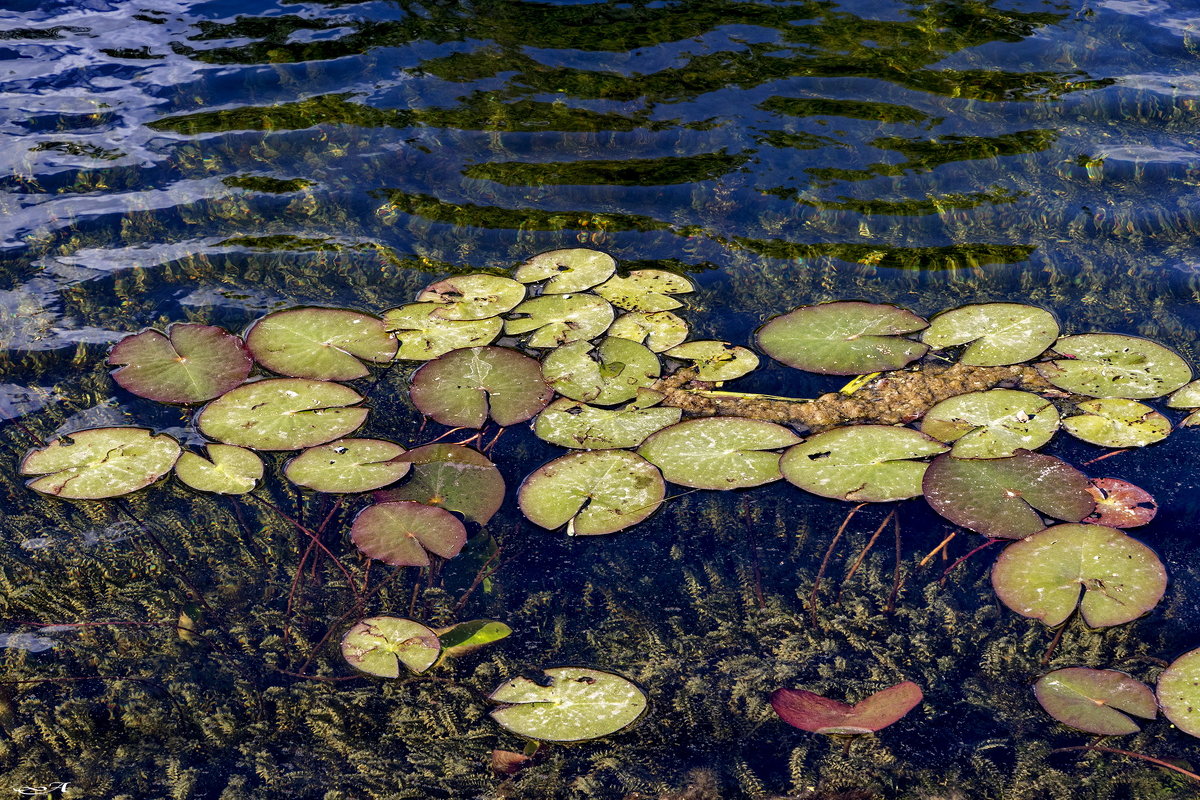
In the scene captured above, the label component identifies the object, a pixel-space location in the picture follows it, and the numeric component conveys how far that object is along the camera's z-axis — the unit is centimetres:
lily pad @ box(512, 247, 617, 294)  327
